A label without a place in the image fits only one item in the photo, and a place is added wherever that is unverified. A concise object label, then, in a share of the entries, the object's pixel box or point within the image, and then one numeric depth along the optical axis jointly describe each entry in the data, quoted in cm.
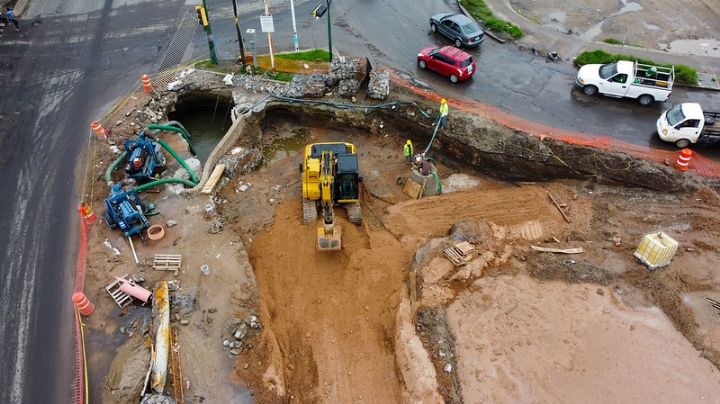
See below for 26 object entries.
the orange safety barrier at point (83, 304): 1531
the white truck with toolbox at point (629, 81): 2252
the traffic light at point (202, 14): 2367
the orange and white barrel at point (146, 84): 2388
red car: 2372
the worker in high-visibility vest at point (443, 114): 2111
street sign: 2343
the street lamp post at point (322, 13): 2423
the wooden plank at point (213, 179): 1952
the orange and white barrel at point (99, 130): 2145
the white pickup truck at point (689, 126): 2008
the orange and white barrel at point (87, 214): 1795
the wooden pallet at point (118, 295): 1605
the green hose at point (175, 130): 2105
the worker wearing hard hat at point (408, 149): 2145
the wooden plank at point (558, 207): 1901
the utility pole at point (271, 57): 2451
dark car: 2636
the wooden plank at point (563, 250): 1742
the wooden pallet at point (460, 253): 1670
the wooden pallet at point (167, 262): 1681
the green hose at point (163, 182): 1885
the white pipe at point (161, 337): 1371
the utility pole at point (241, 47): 2427
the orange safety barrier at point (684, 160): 1930
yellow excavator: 1703
